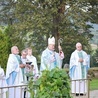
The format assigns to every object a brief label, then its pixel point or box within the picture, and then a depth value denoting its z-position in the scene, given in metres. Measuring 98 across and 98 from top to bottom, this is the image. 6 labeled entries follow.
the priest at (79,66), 12.73
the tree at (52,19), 23.88
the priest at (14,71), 10.97
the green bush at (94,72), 22.98
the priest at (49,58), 11.40
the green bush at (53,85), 5.86
